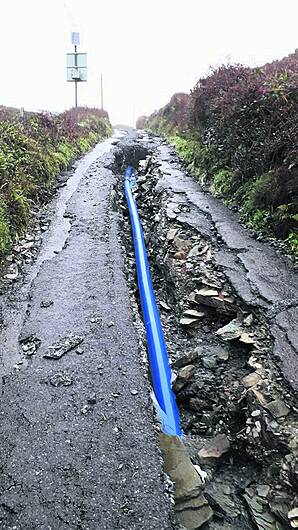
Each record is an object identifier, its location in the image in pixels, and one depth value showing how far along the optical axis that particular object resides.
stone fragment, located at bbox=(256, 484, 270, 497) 3.09
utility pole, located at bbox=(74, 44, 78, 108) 29.51
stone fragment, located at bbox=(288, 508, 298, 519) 2.71
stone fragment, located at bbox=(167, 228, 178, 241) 7.24
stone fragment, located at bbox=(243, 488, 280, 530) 2.89
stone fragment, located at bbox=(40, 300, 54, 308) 5.36
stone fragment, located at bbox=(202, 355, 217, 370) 4.55
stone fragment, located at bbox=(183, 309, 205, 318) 5.35
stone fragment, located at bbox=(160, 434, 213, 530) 2.90
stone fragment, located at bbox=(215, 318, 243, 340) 4.67
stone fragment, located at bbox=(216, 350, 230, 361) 4.60
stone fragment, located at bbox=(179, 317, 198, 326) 5.29
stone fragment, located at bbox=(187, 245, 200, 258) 6.42
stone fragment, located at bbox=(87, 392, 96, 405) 3.69
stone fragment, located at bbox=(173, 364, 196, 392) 4.37
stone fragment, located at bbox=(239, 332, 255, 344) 4.40
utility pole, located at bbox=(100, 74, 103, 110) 52.42
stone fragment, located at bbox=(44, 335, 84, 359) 4.37
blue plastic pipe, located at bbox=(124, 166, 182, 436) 3.98
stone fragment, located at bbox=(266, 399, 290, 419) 3.35
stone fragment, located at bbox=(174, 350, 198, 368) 4.67
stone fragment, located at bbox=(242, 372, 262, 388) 3.82
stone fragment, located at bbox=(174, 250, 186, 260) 6.62
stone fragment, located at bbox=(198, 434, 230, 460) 3.56
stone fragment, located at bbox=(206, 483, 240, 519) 3.09
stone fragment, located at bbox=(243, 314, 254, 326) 4.68
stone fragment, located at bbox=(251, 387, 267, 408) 3.51
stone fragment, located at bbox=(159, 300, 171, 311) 5.92
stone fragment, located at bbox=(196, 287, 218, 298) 5.28
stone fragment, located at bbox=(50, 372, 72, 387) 3.94
